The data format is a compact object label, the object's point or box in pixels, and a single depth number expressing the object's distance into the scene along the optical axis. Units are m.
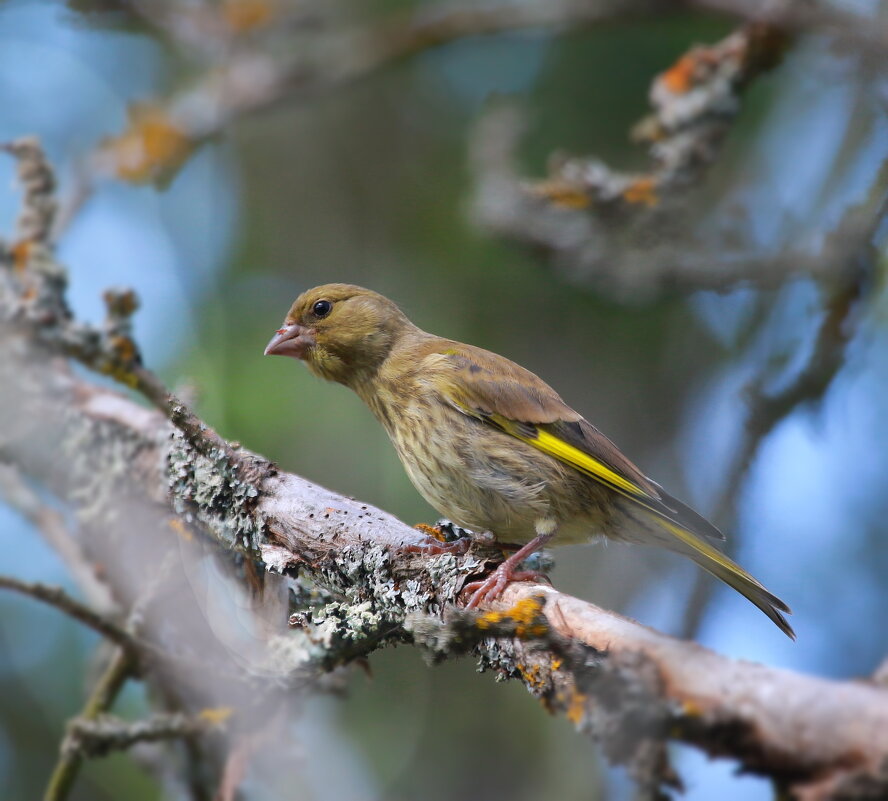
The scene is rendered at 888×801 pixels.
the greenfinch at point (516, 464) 6.87
